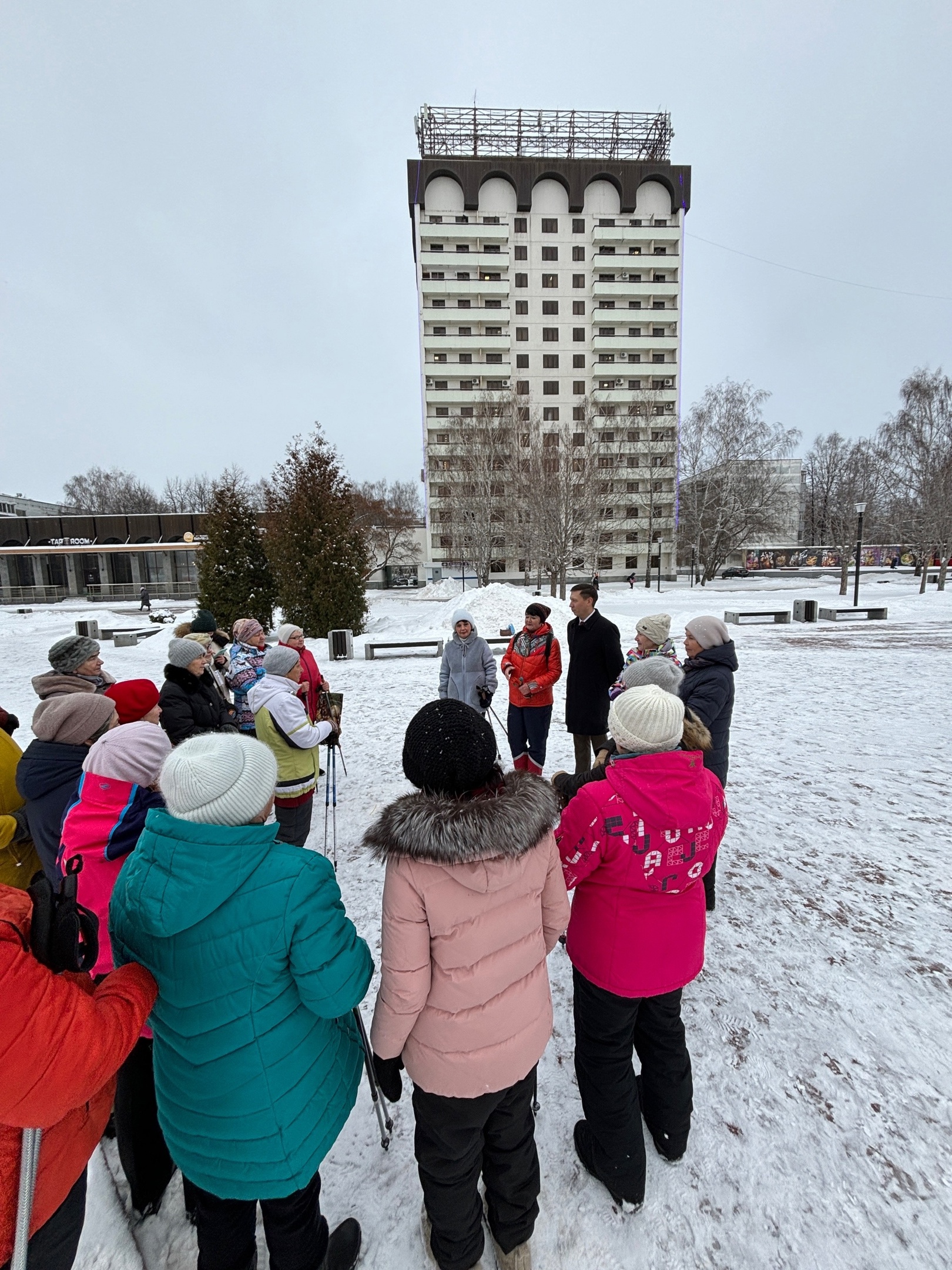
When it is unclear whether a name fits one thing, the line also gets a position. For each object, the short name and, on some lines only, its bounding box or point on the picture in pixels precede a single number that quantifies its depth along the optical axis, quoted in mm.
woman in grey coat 5375
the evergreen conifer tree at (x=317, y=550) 15562
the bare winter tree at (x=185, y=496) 69500
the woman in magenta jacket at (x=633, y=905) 1837
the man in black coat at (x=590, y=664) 4859
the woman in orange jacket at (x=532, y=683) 5090
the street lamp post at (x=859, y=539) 20344
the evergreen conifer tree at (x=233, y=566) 16453
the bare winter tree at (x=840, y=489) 34031
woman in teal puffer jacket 1312
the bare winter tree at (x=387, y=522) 39250
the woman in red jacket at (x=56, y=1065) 1013
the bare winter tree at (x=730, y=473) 36594
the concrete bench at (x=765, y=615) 17812
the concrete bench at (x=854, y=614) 17953
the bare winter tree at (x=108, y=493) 66438
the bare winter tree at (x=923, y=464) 26500
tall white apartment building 48281
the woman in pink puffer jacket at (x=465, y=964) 1440
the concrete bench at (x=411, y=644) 13477
